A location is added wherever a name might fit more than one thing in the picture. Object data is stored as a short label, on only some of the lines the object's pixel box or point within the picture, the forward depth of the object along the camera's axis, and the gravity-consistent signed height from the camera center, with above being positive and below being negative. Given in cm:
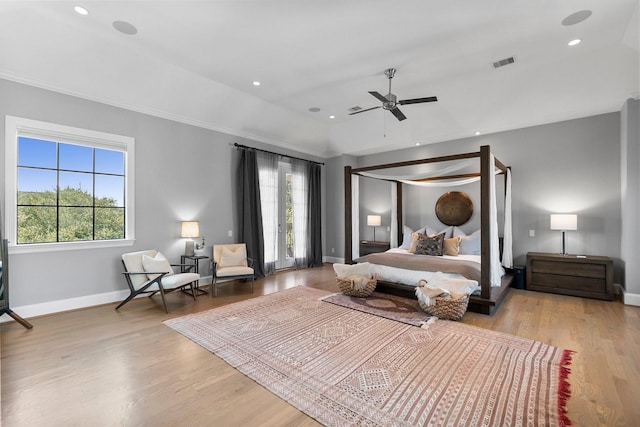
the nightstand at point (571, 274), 442 -91
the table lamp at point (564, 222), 473 -8
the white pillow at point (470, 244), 546 -49
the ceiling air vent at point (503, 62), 410 +220
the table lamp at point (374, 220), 711 -4
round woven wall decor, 615 +21
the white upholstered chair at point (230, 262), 491 -78
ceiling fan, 399 +161
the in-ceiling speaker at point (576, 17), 315 +219
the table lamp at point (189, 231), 497 -20
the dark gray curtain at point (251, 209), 599 +20
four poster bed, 390 -60
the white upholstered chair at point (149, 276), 404 -80
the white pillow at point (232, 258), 529 -71
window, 370 +46
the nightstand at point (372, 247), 688 -68
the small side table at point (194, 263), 495 -76
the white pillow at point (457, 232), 586 -29
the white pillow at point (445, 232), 598 -29
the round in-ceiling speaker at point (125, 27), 330 +220
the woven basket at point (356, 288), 450 -107
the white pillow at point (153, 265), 415 -65
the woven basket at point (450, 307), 352 -108
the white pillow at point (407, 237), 617 -40
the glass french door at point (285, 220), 698 -3
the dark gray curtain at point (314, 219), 746 -1
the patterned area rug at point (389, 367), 196 -127
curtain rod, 597 +148
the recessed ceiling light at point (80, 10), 307 +221
